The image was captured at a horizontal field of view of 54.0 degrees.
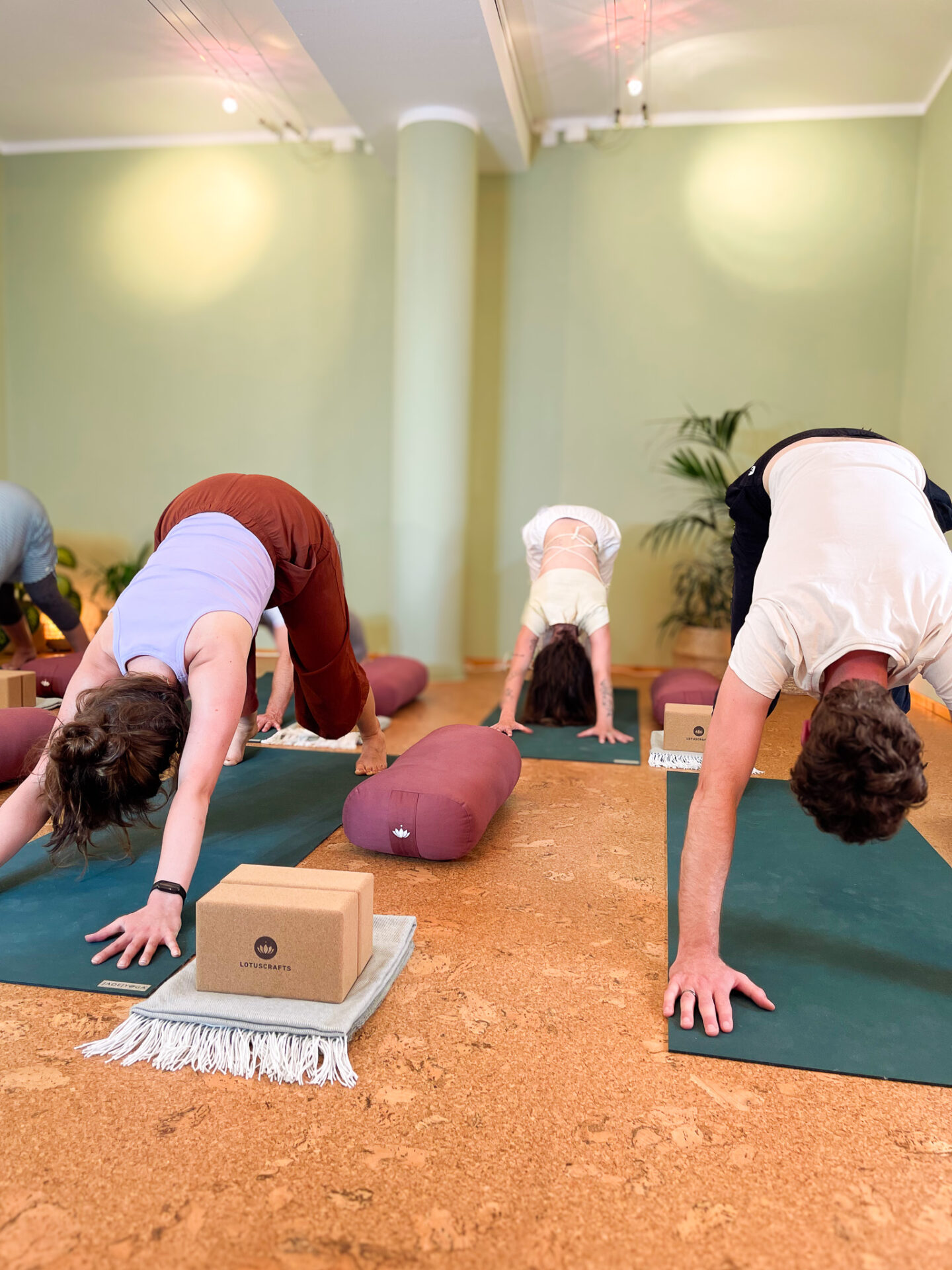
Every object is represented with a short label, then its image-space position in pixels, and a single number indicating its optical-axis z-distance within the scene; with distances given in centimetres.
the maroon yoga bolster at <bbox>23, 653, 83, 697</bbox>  400
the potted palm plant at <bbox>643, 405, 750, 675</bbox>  526
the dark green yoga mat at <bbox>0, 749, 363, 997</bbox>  175
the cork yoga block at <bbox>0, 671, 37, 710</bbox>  332
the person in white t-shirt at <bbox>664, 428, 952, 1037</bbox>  137
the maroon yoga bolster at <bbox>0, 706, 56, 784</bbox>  277
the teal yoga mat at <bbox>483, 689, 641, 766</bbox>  347
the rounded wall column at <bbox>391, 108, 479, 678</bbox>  504
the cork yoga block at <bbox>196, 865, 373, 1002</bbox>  153
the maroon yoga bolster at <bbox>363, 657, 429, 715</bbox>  416
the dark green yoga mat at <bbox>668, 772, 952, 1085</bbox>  155
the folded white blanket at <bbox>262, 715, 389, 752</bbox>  352
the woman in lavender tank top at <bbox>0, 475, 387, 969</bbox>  165
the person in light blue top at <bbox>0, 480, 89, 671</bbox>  387
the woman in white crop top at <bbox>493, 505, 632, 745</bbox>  384
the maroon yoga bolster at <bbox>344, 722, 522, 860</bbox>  228
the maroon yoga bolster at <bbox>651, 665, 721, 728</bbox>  394
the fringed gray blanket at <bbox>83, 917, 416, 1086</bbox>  146
